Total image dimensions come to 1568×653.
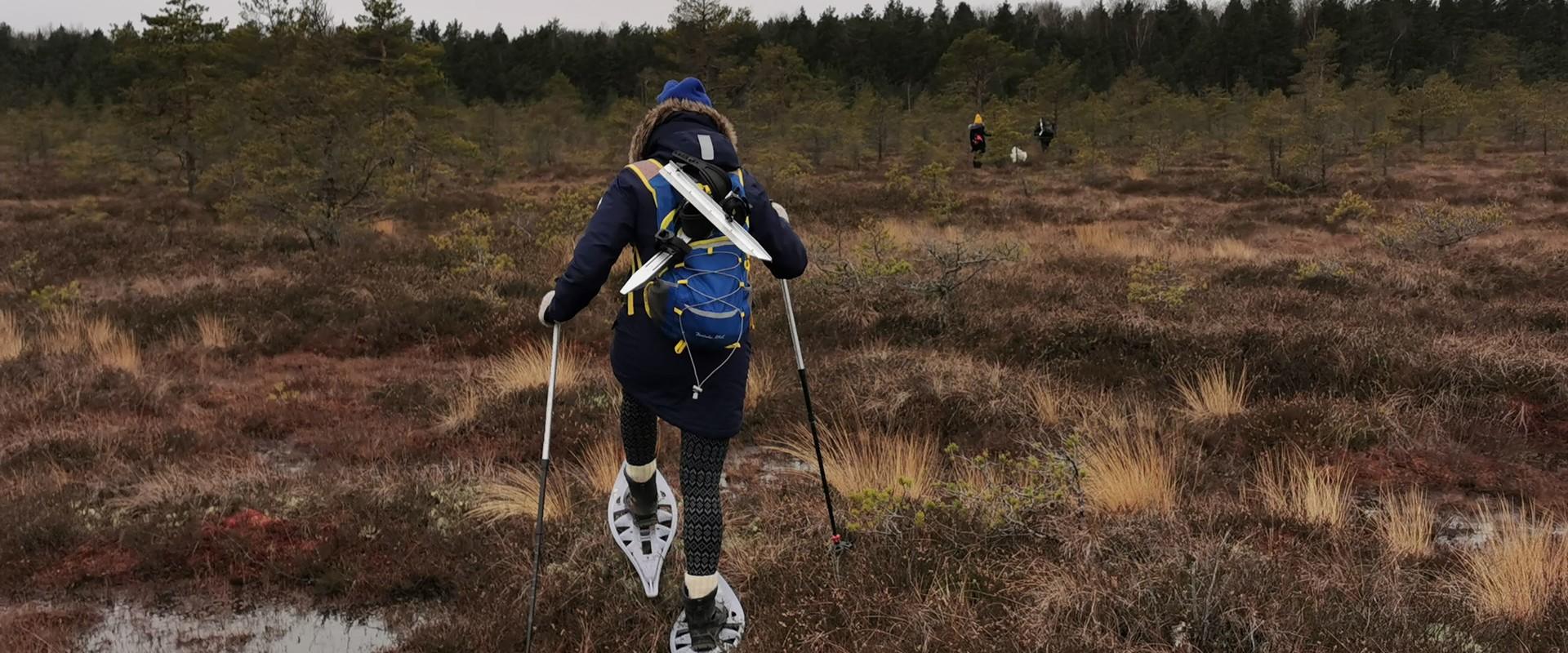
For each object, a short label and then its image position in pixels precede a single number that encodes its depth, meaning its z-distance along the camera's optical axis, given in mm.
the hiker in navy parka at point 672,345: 2635
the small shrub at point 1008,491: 3566
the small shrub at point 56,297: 8750
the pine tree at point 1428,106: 28547
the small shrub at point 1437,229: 11156
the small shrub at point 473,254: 10680
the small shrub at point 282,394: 6512
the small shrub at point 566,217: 13266
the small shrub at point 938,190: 16447
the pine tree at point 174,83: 20906
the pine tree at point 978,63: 39844
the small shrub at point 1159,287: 7750
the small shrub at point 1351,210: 14031
